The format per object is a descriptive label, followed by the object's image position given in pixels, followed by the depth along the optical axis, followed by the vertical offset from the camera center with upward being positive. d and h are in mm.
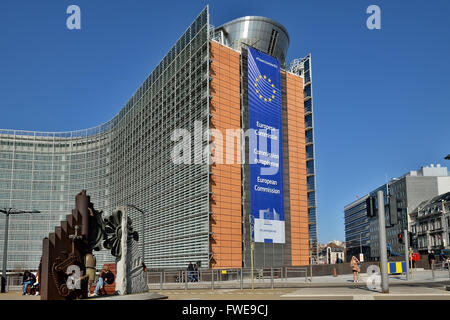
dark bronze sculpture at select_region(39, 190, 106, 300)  17844 -119
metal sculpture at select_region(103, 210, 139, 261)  21766 +699
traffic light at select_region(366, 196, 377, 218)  20344 +1506
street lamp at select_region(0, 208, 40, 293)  35631 -2401
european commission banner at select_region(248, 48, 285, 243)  66000 +13263
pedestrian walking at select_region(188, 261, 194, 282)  37131 -2168
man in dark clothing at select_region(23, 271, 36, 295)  31175 -2014
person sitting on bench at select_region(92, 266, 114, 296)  23594 -1589
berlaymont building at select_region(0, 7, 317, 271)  62906 +13214
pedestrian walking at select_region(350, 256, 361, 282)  30006 -1320
